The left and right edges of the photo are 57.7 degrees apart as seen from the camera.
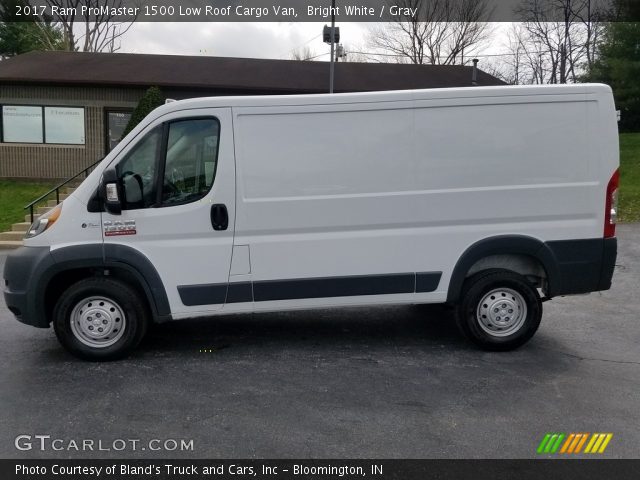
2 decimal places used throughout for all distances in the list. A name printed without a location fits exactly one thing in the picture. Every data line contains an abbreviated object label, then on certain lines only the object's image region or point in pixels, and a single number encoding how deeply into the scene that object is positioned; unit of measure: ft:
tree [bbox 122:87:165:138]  55.26
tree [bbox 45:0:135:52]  119.85
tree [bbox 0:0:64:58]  124.16
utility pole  54.70
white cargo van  16.83
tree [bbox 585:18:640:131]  88.02
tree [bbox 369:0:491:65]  131.64
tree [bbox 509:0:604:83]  132.98
